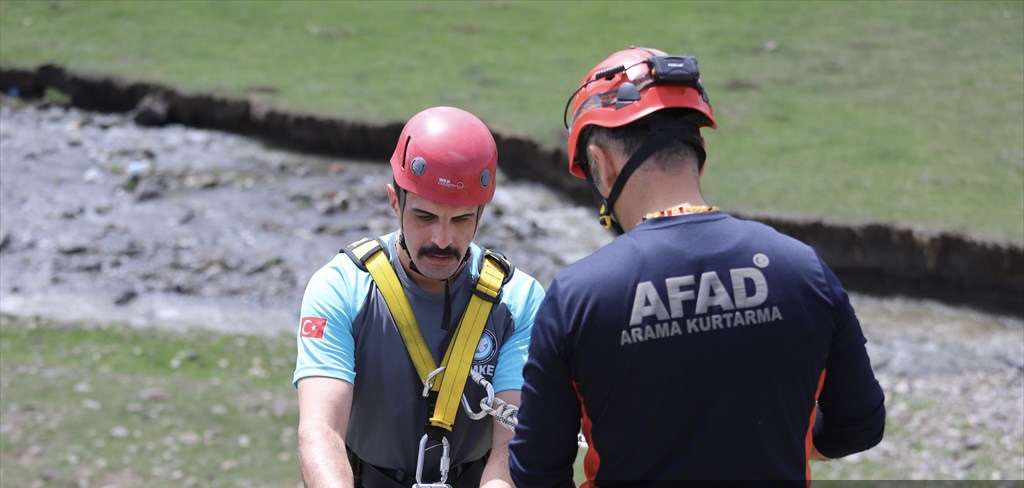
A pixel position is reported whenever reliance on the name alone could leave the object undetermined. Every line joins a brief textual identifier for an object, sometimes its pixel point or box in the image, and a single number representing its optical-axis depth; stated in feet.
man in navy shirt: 17.43
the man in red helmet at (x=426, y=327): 23.84
